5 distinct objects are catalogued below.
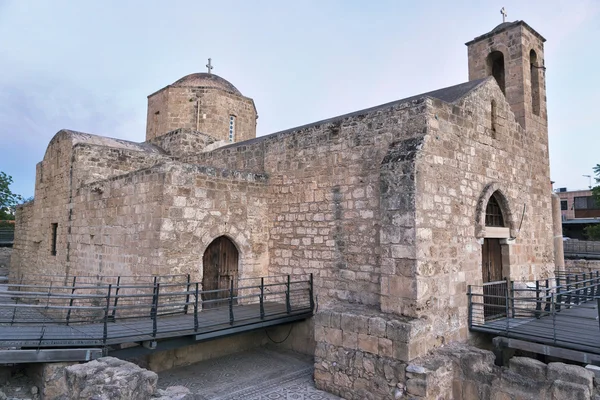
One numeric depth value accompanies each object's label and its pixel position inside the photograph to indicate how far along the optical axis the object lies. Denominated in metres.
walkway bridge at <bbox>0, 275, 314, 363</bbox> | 4.92
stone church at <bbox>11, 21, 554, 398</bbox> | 6.36
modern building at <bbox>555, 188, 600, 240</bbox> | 26.80
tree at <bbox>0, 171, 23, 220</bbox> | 25.41
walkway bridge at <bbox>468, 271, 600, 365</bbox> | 5.63
